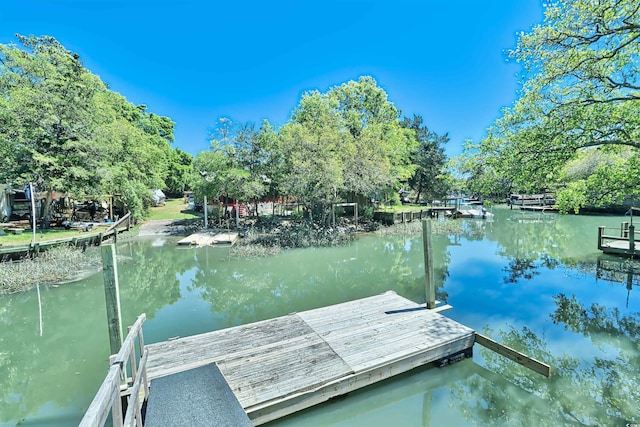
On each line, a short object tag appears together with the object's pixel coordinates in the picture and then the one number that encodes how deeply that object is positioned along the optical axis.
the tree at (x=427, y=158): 33.75
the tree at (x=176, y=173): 38.99
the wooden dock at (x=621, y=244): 11.59
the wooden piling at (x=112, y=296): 3.81
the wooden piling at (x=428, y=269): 6.34
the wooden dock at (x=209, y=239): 16.09
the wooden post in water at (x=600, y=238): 12.62
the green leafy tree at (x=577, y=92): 6.66
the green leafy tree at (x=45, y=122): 14.20
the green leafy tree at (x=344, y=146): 16.50
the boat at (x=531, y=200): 35.44
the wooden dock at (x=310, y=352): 3.96
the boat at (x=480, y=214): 27.71
